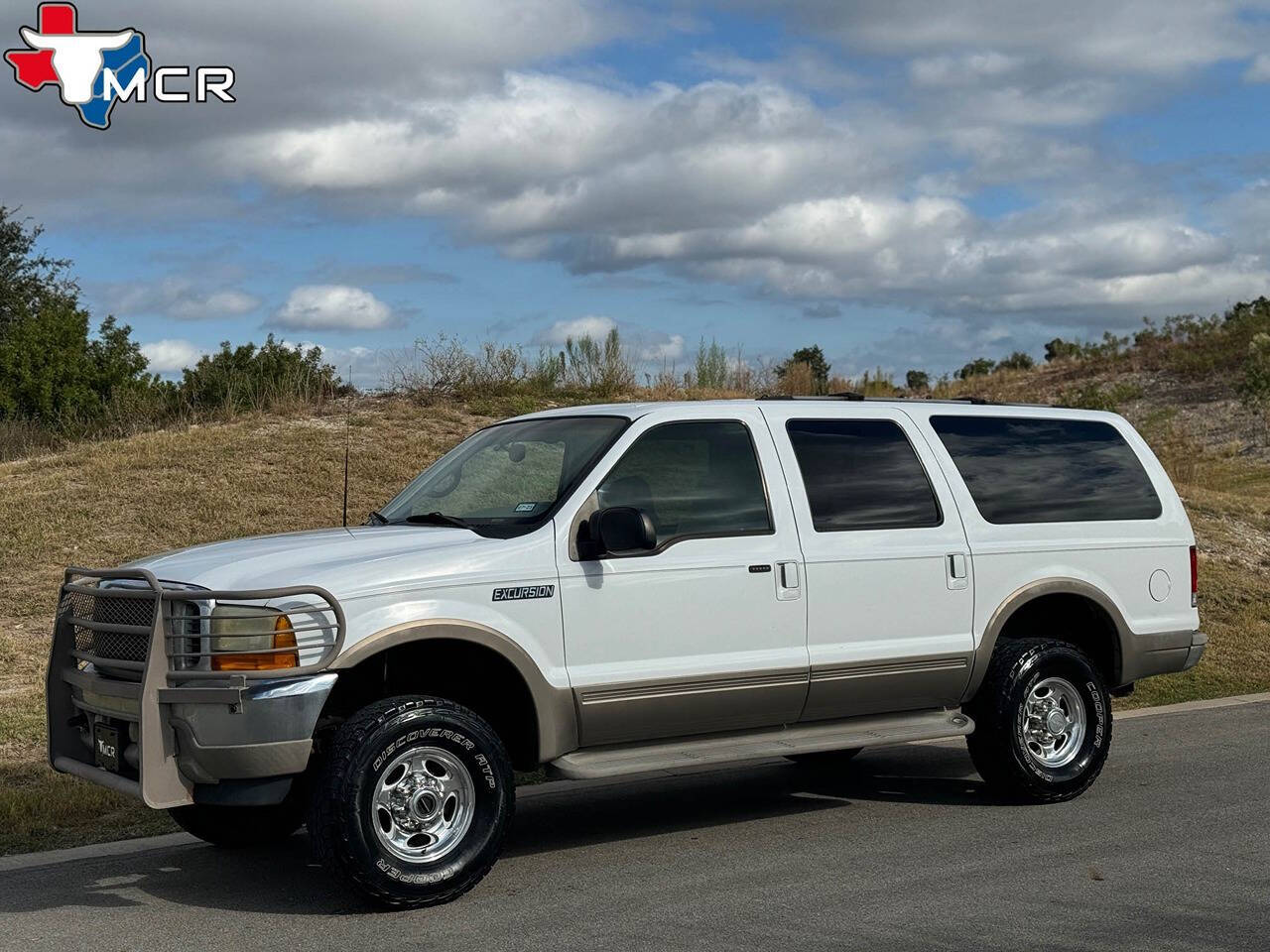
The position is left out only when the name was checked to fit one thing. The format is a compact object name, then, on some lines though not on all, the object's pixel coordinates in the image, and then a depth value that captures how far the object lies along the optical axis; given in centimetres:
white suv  612
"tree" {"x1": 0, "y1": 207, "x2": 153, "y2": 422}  2909
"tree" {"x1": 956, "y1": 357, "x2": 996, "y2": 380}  4356
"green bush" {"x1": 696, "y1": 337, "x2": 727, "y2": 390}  2303
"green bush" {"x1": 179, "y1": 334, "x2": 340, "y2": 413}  2147
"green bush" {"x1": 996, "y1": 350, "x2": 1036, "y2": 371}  4234
